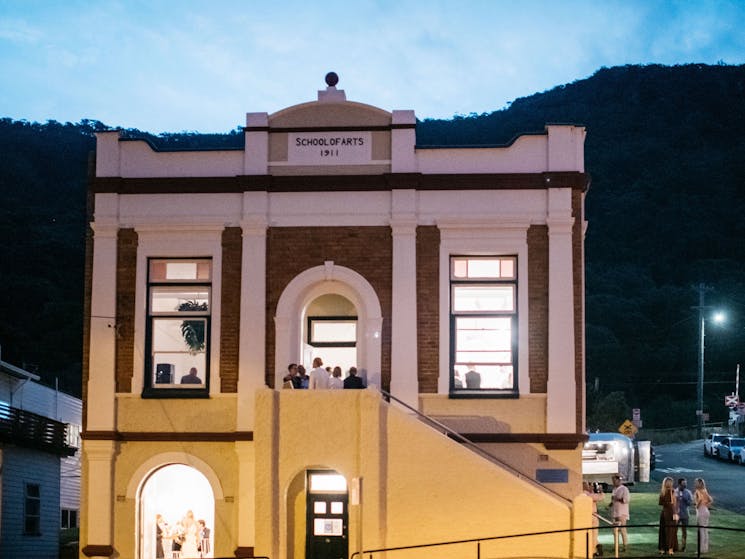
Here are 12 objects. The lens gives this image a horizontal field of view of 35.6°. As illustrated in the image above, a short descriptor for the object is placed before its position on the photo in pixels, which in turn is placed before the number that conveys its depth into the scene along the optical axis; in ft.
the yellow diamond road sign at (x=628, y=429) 137.18
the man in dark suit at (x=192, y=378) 77.87
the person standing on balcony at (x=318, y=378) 71.46
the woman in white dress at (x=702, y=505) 79.00
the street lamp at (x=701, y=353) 225.56
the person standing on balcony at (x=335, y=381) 71.56
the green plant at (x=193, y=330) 78.18
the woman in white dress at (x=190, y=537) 76.02
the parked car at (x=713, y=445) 189.98
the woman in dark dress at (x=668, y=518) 77.66
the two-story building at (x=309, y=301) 74.95
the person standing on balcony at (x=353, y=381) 71.97
